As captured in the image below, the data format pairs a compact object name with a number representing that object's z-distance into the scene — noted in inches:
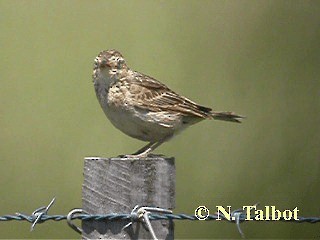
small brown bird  445.4
